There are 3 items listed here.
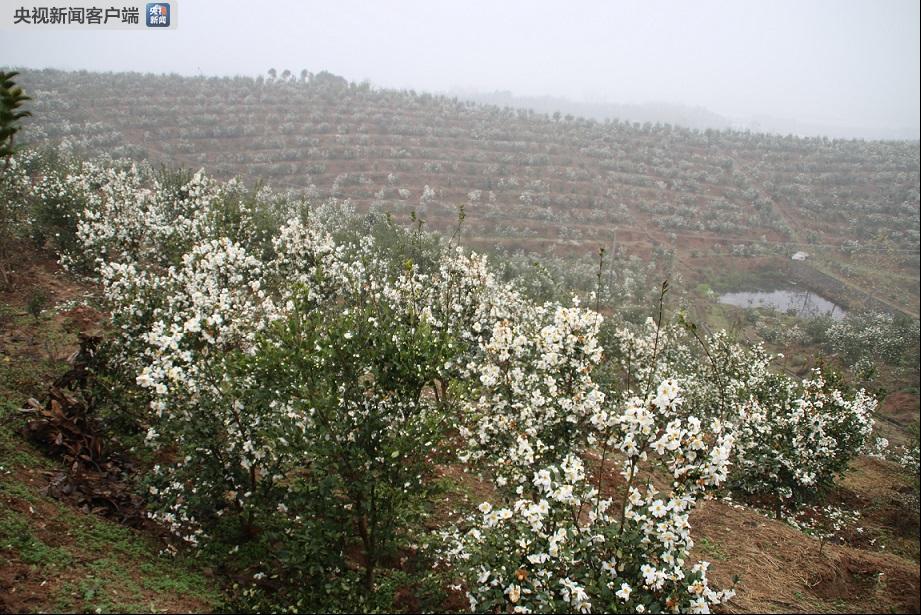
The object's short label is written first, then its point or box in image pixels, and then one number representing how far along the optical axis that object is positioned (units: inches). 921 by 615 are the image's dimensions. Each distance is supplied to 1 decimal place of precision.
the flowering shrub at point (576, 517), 232.4
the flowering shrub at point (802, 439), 534.0
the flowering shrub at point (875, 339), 1362.0
